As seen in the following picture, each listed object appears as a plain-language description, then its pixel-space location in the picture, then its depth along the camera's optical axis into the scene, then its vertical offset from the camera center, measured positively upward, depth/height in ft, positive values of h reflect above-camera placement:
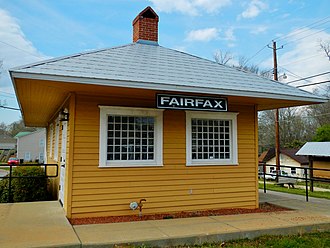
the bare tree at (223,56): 89.10 +27.64
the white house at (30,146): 138.10 +1.19
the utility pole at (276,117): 67.67 +7.29
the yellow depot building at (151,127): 18.74 +1.59
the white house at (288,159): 103.65 -3.39
